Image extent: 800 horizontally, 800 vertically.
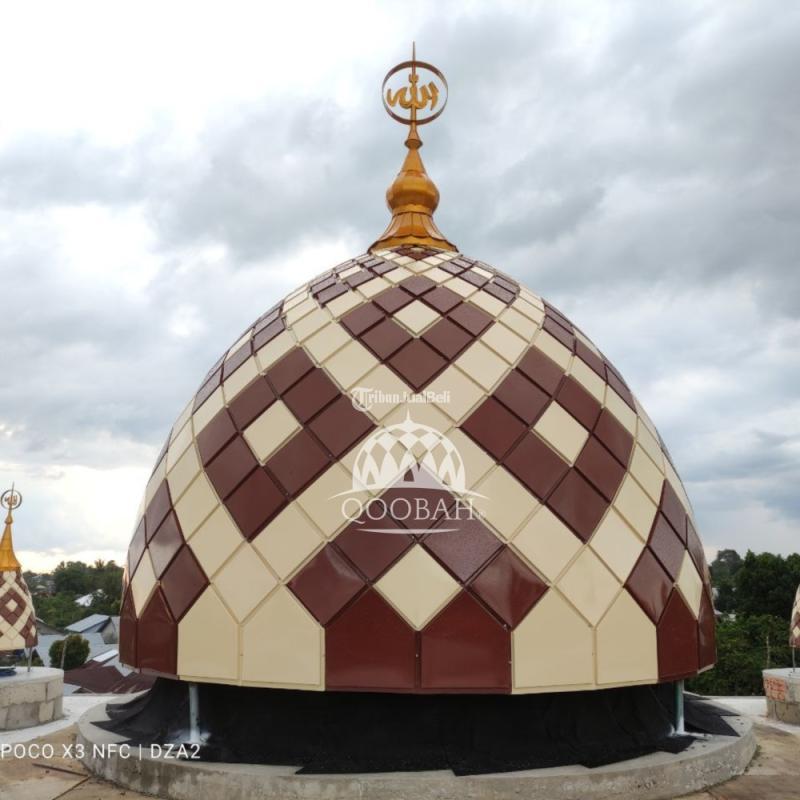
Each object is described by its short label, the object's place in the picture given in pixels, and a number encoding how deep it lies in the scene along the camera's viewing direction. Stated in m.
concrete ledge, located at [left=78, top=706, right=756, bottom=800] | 4.15
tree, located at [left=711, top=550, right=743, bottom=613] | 40.89
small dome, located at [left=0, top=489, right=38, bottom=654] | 8.10
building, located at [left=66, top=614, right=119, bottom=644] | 39.91
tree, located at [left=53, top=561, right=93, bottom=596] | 69.12
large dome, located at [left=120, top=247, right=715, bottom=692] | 4.36
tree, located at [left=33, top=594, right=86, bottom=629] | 46.47
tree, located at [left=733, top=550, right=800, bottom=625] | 30.56
